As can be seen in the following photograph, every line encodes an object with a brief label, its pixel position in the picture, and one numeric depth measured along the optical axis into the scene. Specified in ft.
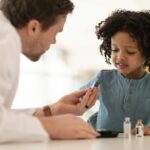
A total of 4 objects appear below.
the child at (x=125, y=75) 5.31
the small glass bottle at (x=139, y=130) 4.45
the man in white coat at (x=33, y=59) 3.72
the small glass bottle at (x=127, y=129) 4.35
